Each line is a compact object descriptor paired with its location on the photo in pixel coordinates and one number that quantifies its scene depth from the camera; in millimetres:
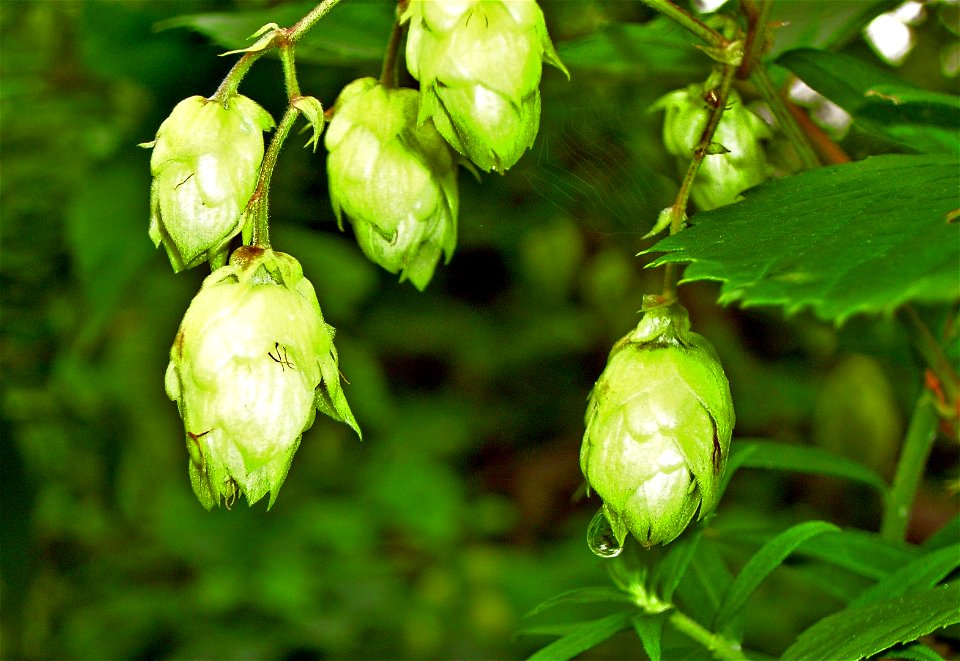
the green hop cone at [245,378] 429
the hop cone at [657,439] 434
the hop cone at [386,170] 457
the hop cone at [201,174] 437
